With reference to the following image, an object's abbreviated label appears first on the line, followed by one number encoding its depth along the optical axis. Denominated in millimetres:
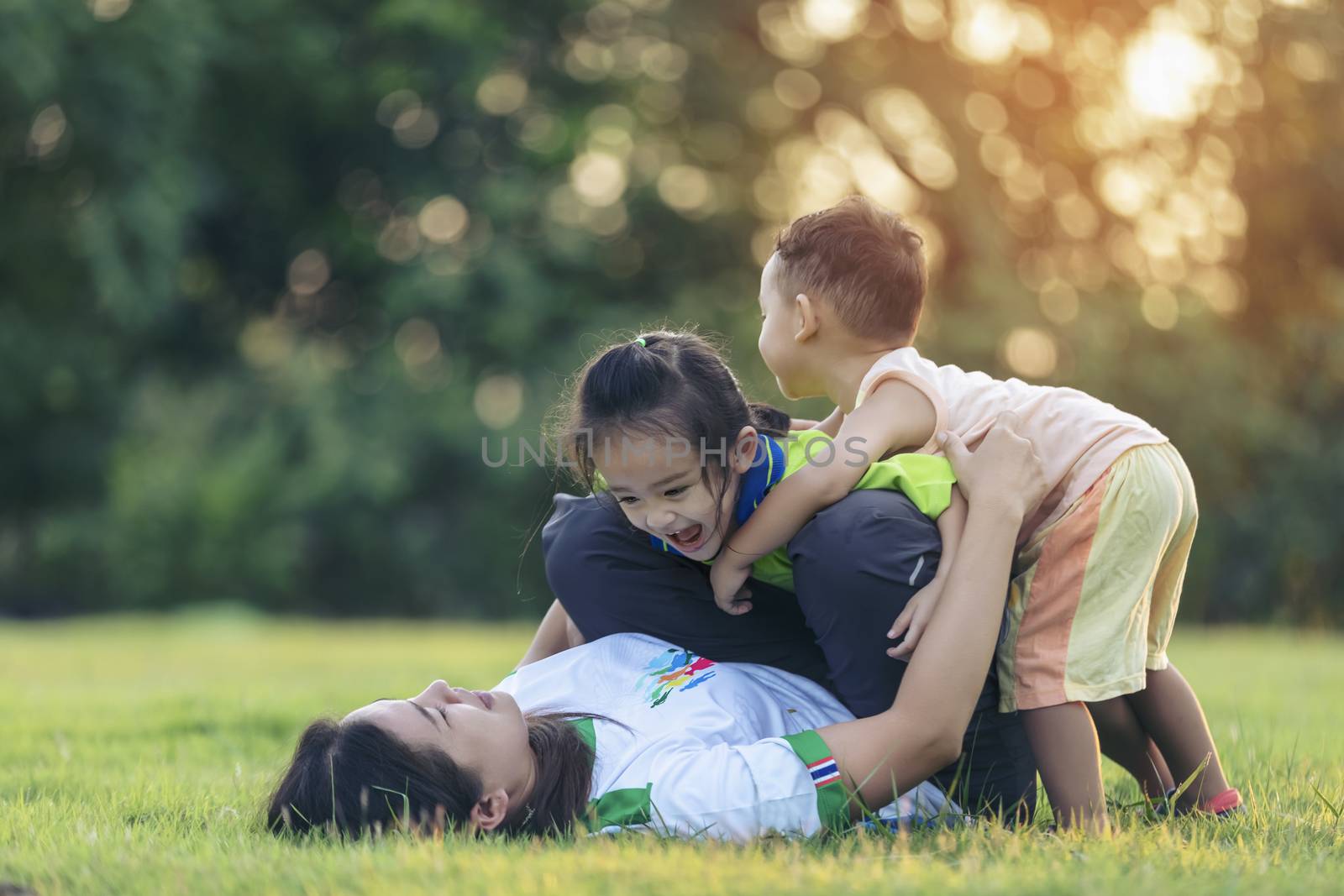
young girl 2662
